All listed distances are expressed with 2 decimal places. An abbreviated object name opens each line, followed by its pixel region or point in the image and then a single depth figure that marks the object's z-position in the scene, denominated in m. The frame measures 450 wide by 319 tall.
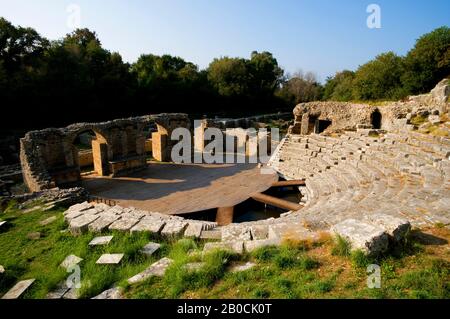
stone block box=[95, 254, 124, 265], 4.73
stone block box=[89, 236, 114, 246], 5.40
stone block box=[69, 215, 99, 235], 5.89
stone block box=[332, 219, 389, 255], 3.93
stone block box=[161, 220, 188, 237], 5.73
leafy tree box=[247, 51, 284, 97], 44.17
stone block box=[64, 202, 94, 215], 7.11
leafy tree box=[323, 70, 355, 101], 33.09
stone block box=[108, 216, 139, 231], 5.96
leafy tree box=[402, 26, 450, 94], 23.30
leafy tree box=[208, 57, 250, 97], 41.12
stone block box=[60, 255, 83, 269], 4.79
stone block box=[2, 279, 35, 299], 4.07
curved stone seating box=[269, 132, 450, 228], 6.32
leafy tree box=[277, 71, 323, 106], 48.44
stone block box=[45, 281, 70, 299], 4.09
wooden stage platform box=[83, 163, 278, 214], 11.03
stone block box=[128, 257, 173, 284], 4.08
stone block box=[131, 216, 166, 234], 5.80
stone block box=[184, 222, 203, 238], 5.70
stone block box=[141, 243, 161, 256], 5.05
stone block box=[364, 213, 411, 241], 4.19
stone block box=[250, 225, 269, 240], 5.45
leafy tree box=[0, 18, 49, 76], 24.94
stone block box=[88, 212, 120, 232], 5.99
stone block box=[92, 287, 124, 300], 3.75
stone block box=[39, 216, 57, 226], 6.50
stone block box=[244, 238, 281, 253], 4.57
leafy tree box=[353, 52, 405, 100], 25.56
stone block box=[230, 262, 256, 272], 4.08
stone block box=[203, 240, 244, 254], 4.58
